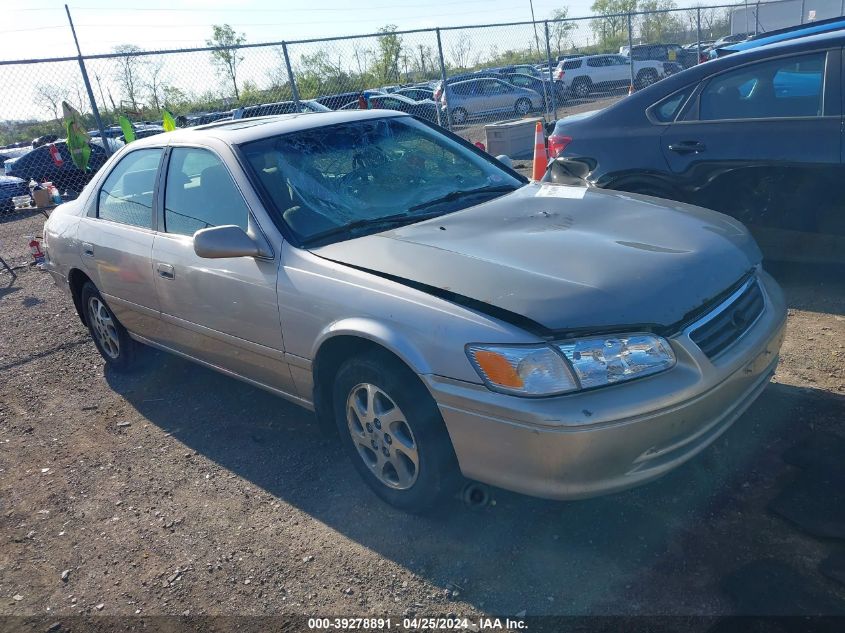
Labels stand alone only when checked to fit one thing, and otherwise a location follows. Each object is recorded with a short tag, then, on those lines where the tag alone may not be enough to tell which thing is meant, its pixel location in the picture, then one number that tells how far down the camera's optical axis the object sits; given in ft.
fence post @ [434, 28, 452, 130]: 37.99
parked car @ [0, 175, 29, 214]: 56.34
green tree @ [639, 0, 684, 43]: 81.14
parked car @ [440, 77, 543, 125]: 55.26
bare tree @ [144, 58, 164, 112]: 50.79
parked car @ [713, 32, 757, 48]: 81.58
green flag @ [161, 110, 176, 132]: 36.33
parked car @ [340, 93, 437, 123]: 58.63
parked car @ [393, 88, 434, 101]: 75.61
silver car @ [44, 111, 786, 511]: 8.43
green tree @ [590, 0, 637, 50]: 85.32
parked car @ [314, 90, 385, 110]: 45.75
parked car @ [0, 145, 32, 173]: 77.61
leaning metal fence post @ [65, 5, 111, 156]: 29.48
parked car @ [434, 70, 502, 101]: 64.43
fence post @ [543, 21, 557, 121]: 44.60
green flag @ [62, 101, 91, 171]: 39.11
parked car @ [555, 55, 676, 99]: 78.59
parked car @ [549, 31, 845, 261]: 15.11
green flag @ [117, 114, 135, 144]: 39.58
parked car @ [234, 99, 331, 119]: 45.59
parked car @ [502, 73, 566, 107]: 69.46
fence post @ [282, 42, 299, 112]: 32.27
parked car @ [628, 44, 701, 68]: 80.69
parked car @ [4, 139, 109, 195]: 59.47
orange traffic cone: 24.45
